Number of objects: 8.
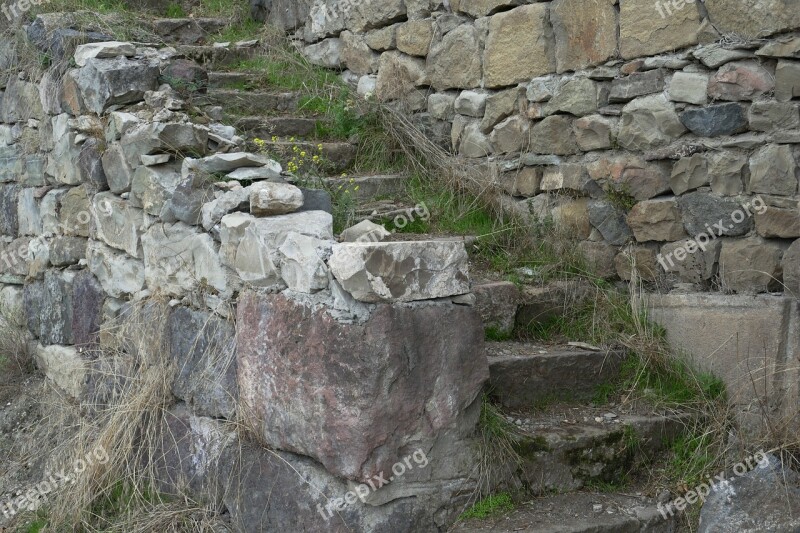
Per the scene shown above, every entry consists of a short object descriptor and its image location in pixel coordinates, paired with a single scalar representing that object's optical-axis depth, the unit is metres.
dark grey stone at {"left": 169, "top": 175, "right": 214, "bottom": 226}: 3.62
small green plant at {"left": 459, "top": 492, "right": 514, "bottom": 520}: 3.09
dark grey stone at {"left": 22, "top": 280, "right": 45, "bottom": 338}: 5.03
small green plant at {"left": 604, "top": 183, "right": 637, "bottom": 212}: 4.13
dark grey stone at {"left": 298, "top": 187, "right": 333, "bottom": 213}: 3.50
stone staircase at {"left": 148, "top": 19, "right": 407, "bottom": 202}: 4.77
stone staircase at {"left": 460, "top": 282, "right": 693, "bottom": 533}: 3.18
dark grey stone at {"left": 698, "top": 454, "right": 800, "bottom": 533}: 3.04
